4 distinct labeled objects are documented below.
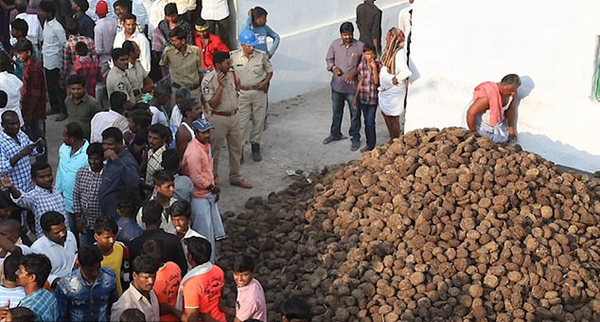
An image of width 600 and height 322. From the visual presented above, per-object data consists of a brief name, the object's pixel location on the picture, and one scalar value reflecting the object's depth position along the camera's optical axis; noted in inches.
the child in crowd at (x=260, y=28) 401.7
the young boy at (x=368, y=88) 371.2
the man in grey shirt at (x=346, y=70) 383.9
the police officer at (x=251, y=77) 367.2
